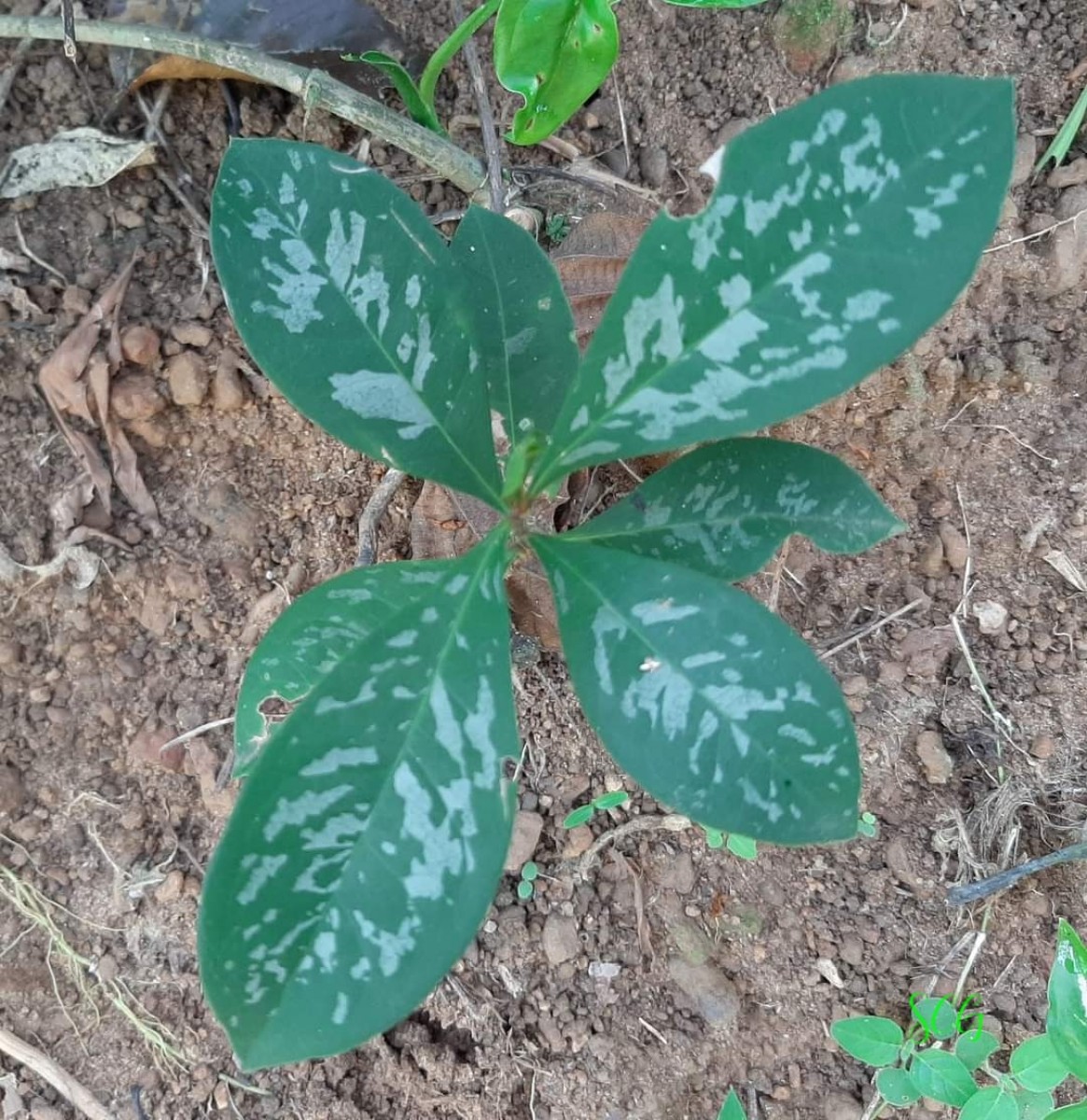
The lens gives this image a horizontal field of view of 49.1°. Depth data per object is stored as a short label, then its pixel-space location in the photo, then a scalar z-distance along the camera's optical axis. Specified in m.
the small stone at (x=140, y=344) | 0.37
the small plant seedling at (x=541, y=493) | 0.22
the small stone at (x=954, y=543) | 0.38
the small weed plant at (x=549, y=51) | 0.30
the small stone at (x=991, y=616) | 0.38
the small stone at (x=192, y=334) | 0.37
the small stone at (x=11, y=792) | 0.39
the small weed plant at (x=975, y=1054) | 0.30
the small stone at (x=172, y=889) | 0.39
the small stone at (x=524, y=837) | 0.38
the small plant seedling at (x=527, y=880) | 0.38
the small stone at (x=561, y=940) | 0.38
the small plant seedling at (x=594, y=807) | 0.37
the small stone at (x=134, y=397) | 0.37
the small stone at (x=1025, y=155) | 0.37
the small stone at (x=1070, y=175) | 0.36
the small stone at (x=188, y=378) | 0.37
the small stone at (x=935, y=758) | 0.37
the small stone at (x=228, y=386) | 0.37
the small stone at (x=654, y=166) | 0.38
